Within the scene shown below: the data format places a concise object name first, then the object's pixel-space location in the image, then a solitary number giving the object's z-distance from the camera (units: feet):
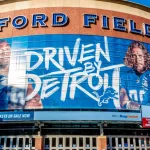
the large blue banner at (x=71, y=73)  141.69
